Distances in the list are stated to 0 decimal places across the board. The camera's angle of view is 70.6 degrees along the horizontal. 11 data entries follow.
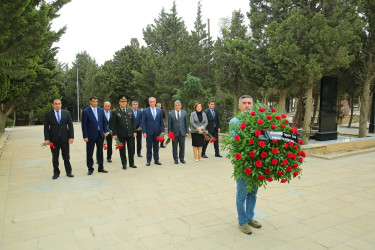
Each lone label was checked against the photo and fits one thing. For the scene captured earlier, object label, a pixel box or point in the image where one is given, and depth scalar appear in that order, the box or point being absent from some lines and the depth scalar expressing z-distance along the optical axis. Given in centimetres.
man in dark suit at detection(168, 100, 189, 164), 805
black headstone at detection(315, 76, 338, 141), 1297
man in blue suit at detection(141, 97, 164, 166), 782
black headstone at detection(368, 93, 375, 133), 1780
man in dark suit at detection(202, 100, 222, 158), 887
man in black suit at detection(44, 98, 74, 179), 620
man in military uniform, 722
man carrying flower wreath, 350
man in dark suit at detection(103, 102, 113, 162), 830
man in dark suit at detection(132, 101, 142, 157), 929
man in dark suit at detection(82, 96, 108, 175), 680
